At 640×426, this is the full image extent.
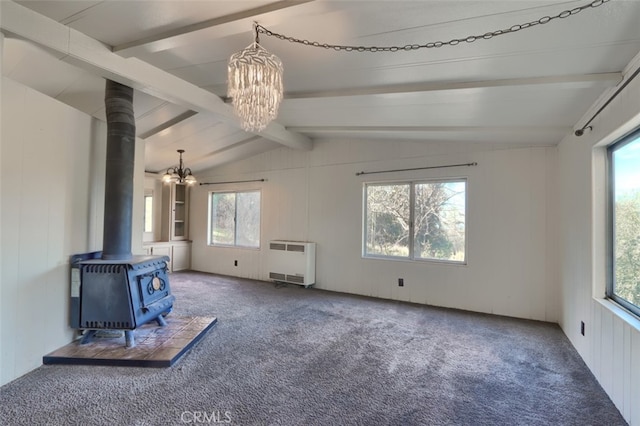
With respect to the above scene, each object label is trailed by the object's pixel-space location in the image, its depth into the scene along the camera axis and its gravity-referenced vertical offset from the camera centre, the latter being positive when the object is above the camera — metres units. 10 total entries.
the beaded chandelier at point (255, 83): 1.72 +0.76
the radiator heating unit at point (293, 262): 5.36 -0.74
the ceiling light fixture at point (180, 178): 5.34 +0.69
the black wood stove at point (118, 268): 2.67 -0.45
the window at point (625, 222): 2.01 +0.01
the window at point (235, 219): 6.40 +0.00
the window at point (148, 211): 6.65 +0.14
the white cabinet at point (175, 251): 6.39 -0.70
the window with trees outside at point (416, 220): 4.31 +0.02
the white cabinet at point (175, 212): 6.82 +0.13
